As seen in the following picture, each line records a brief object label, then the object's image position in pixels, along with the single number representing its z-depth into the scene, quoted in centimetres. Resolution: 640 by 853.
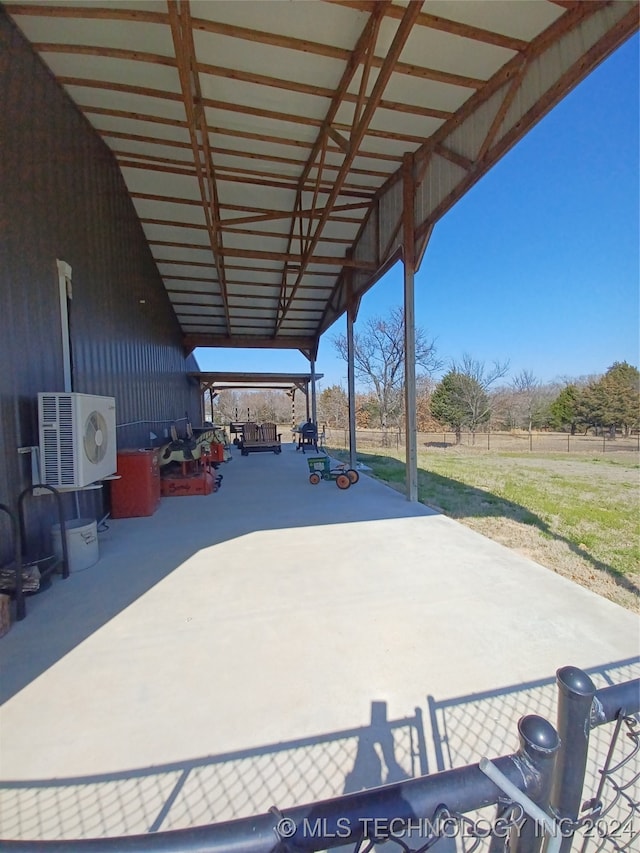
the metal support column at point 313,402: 1291
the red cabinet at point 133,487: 488
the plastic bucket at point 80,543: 317
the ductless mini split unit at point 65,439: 318
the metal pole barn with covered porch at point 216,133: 324
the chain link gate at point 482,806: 49
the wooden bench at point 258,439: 1240
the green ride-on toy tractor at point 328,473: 652
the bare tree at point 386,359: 1883
